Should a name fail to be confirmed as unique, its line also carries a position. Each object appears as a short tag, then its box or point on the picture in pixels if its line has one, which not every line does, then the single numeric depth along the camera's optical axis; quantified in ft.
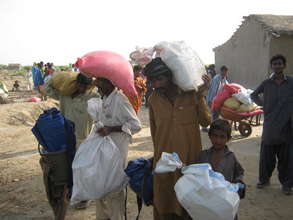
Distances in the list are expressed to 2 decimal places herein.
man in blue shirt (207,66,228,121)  25.70
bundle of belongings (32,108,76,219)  8.75
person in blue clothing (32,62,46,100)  49.17
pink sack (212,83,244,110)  23.75
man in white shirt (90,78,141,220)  9.50
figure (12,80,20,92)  69.80
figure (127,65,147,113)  22.87
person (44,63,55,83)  49.13
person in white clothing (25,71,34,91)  72.69
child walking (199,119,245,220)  7.75
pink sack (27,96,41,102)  44.21
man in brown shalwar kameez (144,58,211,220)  7.75
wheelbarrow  23.76
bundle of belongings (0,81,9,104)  45.47
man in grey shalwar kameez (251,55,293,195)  12.66
